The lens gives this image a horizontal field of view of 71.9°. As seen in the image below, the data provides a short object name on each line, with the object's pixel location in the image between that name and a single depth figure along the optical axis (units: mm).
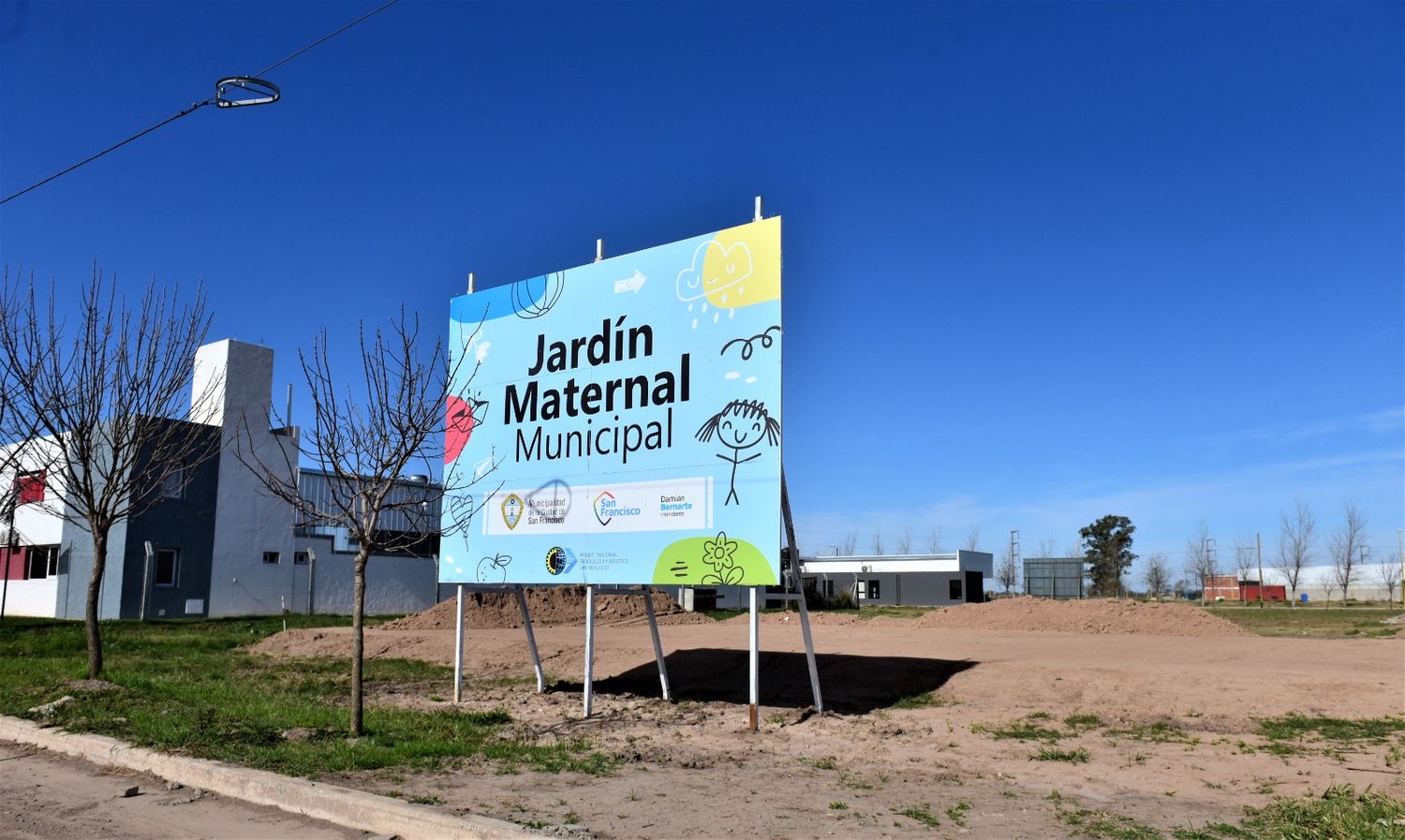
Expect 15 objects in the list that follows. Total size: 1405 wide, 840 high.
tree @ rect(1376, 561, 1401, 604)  89225
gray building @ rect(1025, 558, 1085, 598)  75000
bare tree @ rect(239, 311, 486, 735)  10305
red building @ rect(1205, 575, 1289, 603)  91812
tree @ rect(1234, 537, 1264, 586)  101694
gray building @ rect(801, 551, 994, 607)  64625
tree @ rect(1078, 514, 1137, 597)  89875
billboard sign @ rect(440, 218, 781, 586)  11367
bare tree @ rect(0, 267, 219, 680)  14414
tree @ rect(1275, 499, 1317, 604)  81375
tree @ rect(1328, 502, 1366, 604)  81125
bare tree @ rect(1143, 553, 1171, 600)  99312
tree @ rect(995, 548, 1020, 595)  108688
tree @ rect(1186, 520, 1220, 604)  94088
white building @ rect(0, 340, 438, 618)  34750
